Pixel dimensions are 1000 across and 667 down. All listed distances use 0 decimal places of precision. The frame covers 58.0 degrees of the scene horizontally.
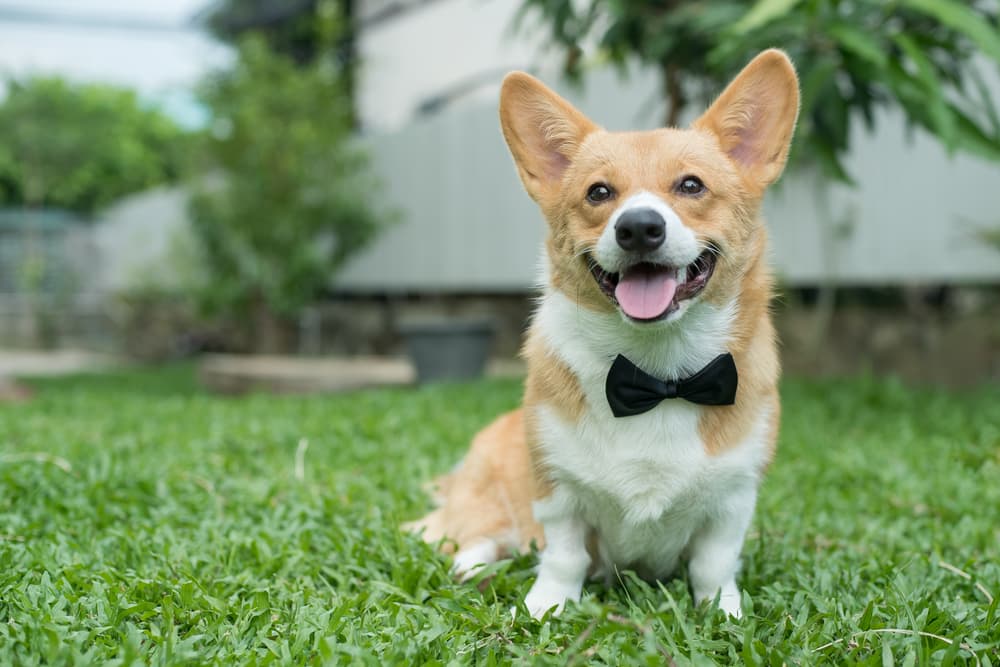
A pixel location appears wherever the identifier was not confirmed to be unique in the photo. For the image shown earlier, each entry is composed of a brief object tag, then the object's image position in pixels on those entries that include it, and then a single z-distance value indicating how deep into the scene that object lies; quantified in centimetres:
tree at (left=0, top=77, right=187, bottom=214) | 1767
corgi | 203
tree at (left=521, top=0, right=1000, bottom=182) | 371
